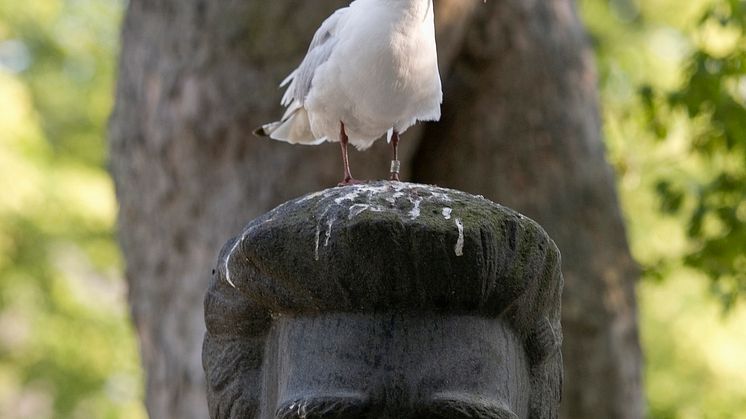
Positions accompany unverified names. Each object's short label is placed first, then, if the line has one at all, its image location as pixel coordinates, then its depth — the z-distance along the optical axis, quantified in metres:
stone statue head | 4.71
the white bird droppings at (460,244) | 4.69
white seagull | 6.12
